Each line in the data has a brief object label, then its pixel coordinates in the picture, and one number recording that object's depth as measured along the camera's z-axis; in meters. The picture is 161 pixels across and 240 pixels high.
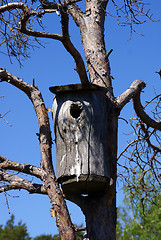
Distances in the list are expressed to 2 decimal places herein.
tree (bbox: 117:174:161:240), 33.56
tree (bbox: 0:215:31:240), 35.16
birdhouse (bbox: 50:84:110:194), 7.62
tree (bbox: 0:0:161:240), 7.75
